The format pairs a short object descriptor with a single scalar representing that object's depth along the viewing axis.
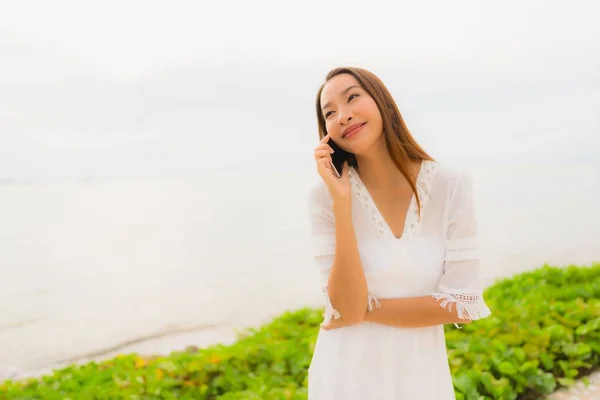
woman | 1.83
